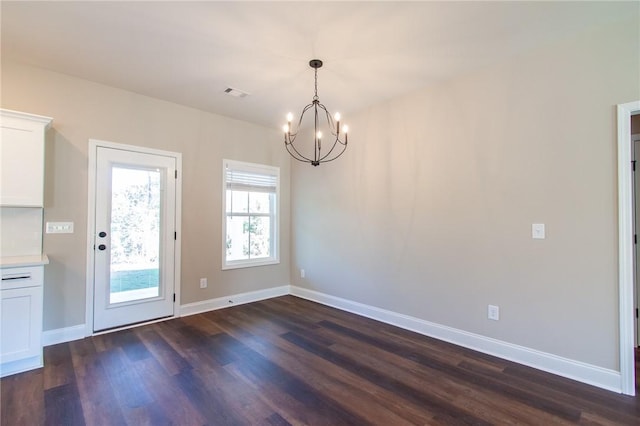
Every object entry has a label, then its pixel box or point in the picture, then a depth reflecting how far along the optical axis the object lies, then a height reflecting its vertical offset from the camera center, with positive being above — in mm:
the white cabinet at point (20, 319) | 2502 -868
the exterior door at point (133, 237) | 3469 -254
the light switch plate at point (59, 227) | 3174 -121
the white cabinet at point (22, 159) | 2711 +522
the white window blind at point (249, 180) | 4625 +577
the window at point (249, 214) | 4598 +37
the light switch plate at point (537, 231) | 2686 -125
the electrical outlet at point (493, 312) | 2941 -928
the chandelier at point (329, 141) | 4319 +1117
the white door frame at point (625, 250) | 2275 -245
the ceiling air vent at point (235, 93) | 3597 +1495
